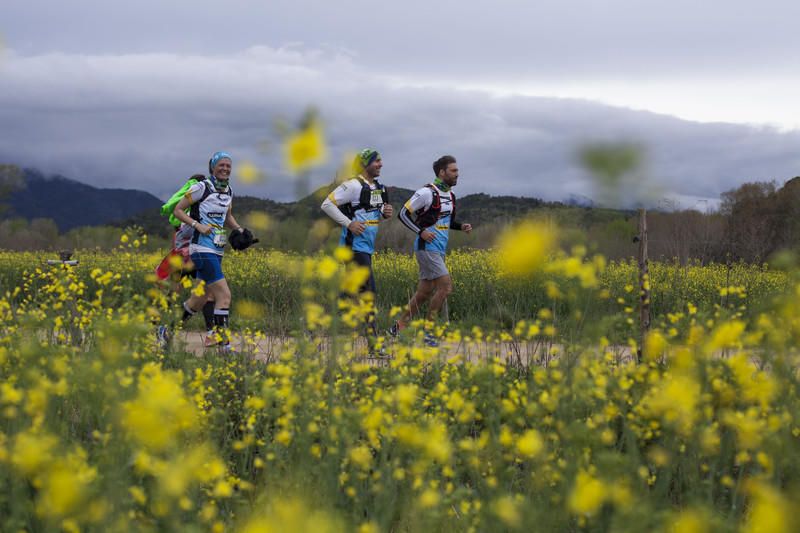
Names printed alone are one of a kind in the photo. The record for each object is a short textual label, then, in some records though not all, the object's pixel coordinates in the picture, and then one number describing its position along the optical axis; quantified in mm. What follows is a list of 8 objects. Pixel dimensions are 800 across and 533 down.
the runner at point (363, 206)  7094
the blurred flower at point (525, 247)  2381
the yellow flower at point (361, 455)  2733
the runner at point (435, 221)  7566
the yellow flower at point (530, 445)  2469
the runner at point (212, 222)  6938
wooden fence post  5505
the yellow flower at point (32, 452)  2297
